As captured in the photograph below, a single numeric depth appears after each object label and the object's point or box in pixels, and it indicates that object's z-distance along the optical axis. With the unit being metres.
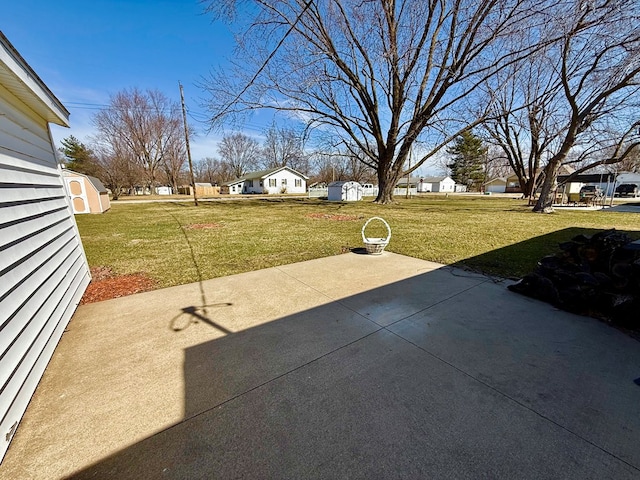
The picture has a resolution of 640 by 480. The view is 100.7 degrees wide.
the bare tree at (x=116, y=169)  29.47
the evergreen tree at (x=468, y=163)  47.65
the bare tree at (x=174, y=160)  38.00
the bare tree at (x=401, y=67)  10.68
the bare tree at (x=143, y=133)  32.97
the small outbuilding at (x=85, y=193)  13.34
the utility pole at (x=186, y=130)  16.77
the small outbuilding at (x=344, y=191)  26.86
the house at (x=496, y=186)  55.62
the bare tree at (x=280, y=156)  49.38
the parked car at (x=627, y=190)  34.84
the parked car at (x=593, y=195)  19.22
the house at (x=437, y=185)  61.03
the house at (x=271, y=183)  41.91
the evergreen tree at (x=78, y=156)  30.30
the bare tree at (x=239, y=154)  54.25
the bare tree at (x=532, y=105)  12.60
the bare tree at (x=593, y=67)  7.65
